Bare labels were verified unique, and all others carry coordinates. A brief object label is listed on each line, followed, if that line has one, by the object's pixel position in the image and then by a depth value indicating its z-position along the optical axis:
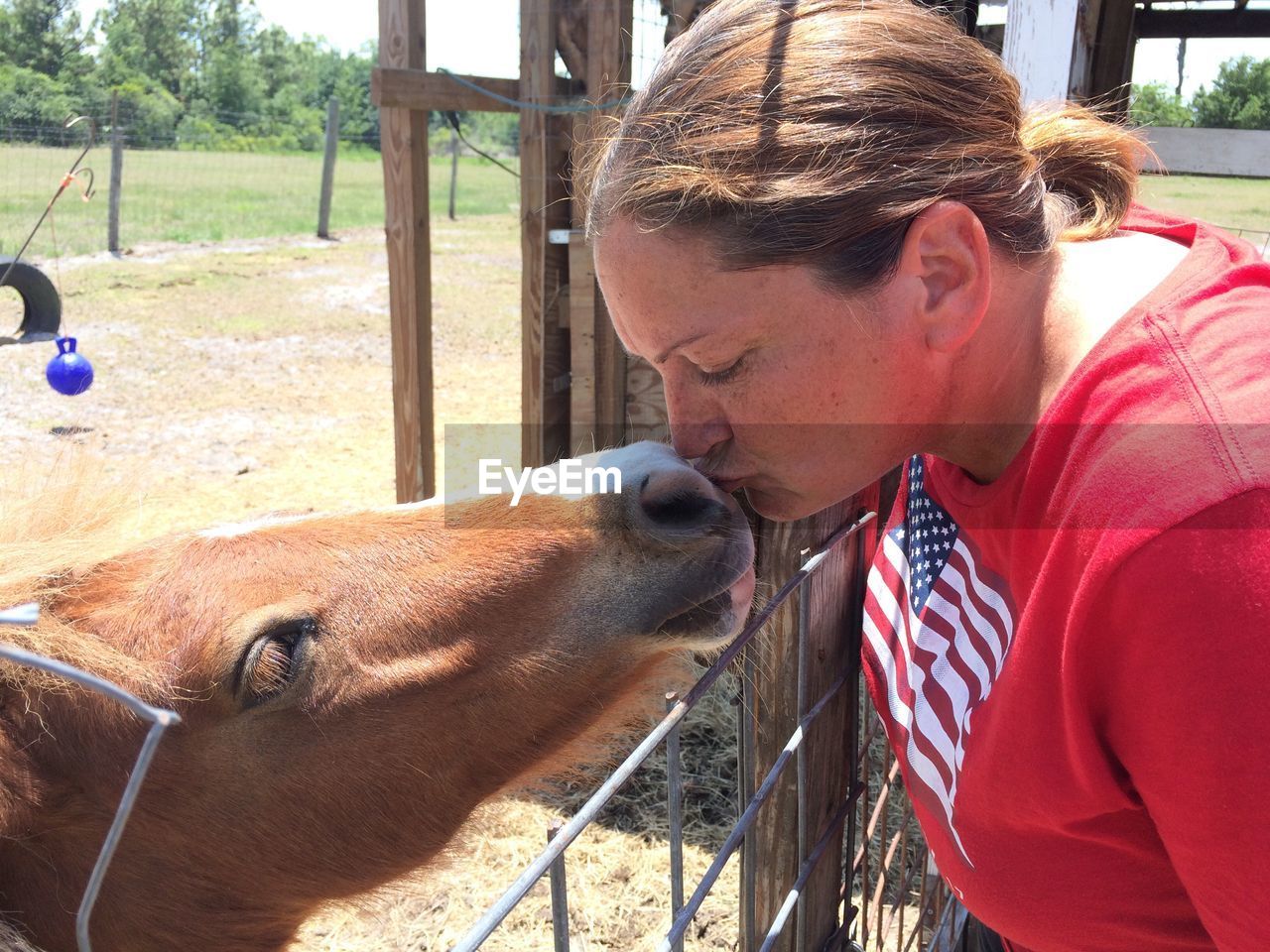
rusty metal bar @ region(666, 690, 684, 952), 1.28
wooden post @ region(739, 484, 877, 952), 1.79
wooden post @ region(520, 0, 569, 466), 4.00
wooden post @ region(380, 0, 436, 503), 4.12
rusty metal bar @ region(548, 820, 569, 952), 0.99
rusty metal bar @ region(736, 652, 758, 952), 1.77
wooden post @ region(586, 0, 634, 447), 3.87
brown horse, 1.56
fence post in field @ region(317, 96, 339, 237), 17.42
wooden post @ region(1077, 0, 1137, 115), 3.78
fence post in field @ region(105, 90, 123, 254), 14.09
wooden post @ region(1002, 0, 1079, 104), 2.29
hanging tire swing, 5.59
